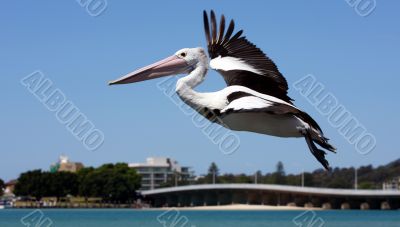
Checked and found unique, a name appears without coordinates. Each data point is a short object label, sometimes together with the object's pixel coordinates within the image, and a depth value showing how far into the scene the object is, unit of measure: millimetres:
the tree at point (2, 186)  159925
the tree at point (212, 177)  188550
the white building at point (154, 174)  192500
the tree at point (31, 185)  134750
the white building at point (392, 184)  178250
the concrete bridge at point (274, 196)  117312
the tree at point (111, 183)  134250
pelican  8836
